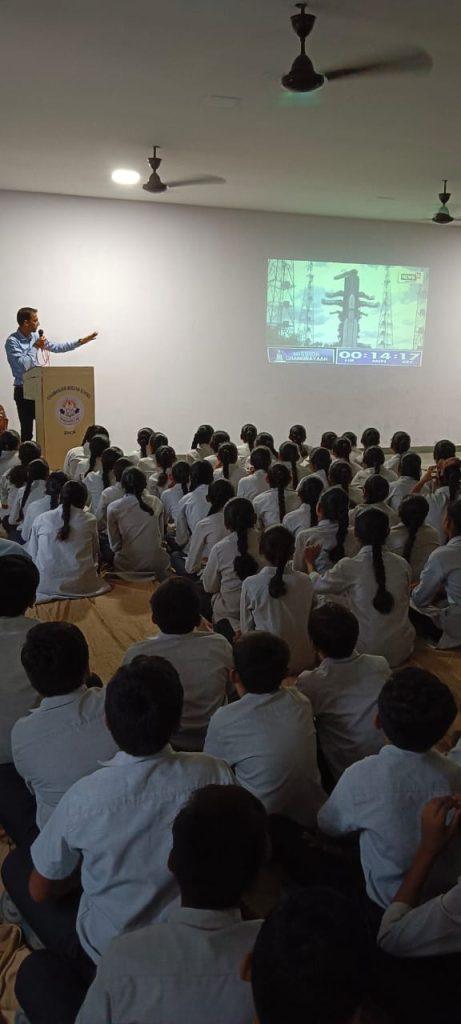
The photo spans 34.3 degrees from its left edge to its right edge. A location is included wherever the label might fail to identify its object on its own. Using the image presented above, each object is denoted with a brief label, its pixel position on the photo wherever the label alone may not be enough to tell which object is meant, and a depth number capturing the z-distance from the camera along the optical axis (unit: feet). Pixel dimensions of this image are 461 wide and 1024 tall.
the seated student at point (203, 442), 20.00
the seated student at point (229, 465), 15.93
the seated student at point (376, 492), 12.05
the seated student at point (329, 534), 10.85
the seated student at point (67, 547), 11.60
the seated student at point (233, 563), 10.25
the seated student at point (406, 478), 14.84
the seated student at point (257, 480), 15.19
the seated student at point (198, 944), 3.22
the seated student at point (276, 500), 13.65
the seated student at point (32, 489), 14.48
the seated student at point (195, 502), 13.41
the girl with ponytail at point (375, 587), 9.31
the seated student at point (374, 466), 16.06
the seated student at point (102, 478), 15.52
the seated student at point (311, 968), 2.68
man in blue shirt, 22.27
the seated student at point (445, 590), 10.00
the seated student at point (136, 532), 12.95
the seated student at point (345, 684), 6.72
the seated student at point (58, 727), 5.44
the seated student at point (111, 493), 14.07
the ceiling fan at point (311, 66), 11.90
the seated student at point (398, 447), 17.74
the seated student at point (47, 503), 12.98
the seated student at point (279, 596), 8.89
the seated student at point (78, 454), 18.10
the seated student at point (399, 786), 4.82
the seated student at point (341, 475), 13.93
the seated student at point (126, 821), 4.34
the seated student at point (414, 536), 11.12
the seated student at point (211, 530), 11.93
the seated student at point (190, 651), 7.11
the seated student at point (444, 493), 13.80
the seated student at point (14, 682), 6.31
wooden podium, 19.25
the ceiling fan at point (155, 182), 20.49
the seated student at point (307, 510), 12.64
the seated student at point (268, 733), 5.90
